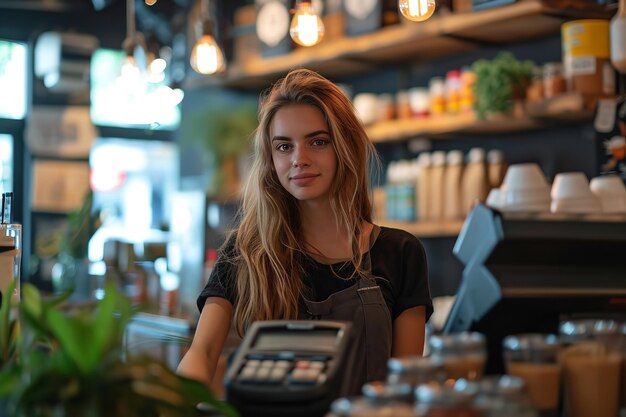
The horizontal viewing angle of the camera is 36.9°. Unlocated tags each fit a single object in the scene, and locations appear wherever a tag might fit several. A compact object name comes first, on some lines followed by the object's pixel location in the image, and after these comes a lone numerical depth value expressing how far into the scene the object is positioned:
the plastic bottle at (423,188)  4.98
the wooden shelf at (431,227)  4.78
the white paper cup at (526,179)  3.35
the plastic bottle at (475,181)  4.67
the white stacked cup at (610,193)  3.14
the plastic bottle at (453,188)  4.78
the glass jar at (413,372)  1.44
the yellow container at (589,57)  3.90
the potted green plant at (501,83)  4.32
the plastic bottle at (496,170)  4.70
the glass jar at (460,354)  1.59
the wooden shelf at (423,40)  4.31
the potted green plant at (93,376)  1.36
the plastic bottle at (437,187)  4.88
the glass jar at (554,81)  4.13
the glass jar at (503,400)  1.28
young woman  2.42
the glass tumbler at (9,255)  2.15
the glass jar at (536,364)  1.59
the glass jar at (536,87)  4.25
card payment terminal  1.58
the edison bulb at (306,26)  3.46
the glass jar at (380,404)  1.26
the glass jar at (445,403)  1.26
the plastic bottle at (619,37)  3.55
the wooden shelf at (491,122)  4.10
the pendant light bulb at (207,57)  4.38
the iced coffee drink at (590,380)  1.66
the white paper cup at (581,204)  2.97
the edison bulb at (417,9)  2.73
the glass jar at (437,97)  4.85
